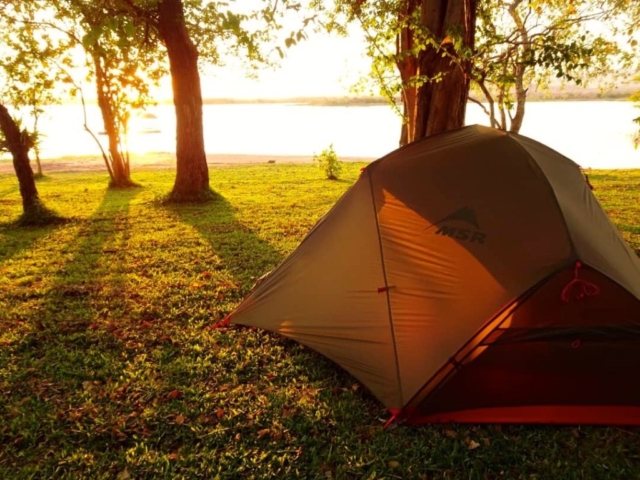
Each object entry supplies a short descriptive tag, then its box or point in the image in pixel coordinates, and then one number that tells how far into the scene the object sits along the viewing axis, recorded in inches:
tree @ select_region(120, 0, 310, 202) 426.9
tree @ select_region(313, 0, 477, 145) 218.8
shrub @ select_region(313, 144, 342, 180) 649.0
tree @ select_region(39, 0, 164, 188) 469.1
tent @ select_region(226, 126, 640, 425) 125.3
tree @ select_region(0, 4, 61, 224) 349.1
